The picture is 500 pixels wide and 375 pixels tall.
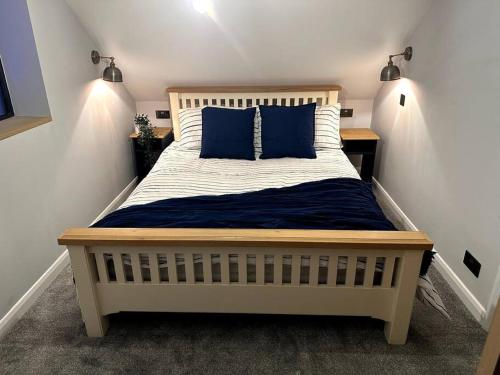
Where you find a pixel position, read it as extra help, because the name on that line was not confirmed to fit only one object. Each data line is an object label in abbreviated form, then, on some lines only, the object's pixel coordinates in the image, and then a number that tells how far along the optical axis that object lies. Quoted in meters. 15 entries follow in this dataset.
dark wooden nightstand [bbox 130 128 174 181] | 3.44
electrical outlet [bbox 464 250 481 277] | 1.98
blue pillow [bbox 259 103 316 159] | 2.96
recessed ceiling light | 2.54
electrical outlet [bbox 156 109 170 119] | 3.69
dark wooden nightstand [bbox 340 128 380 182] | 3.37
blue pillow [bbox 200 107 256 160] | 2.95
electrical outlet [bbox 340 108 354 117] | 3.64
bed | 1.62
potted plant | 3.34
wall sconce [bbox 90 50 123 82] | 2.87
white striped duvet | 2.35
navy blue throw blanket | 1.83
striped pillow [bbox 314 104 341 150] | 3.13
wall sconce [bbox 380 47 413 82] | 2.83
